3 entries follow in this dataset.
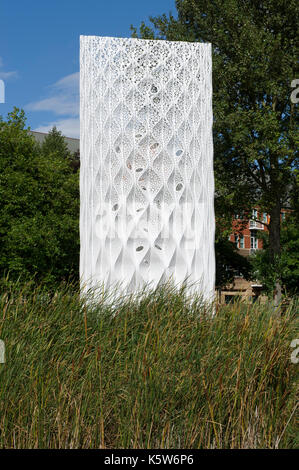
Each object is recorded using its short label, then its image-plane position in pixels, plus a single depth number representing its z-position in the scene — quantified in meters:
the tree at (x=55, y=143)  35.38
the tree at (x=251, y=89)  18.89
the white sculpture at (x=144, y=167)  7.98
